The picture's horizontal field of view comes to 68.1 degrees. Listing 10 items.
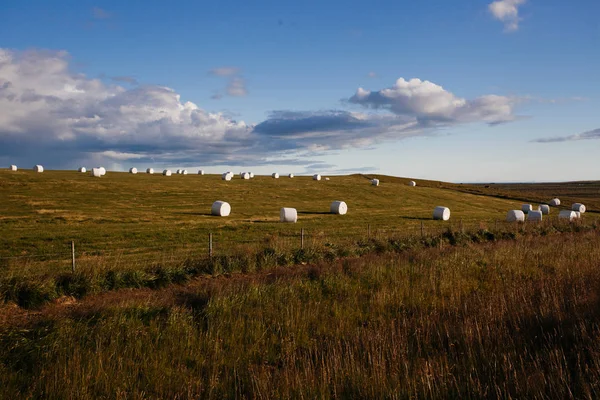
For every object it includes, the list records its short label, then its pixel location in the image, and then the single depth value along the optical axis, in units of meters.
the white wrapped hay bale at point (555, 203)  68.75
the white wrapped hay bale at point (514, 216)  43.31
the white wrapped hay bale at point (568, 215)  44.77
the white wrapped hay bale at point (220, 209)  38.56
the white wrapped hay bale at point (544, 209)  55.84
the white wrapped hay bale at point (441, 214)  43.34
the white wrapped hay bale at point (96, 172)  66.99
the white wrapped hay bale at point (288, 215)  36.12
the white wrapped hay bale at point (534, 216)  44.40
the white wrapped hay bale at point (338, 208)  43.67
